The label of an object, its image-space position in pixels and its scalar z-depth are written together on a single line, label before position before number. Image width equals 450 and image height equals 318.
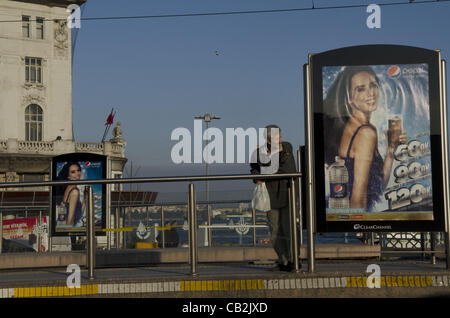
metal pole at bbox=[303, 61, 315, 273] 7.54
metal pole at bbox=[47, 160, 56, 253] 13.57
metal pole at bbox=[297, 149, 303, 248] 8.18
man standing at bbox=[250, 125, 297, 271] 7.65
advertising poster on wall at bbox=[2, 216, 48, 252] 13.94
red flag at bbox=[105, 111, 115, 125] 67.94
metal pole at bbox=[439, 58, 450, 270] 7.50
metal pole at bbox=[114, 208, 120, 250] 12.96
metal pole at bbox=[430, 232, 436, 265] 8.50
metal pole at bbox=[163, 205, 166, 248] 13.68
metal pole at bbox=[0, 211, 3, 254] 14.17
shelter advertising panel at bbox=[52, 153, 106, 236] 9.17
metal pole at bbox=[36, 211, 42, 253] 14.34
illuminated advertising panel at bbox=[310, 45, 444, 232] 7.52
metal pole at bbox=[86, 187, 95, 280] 7.58
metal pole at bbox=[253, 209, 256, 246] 11.96
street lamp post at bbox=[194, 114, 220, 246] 50.25
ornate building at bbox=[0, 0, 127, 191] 58.50
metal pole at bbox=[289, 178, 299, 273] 7.44
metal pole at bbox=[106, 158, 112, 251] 12.98
